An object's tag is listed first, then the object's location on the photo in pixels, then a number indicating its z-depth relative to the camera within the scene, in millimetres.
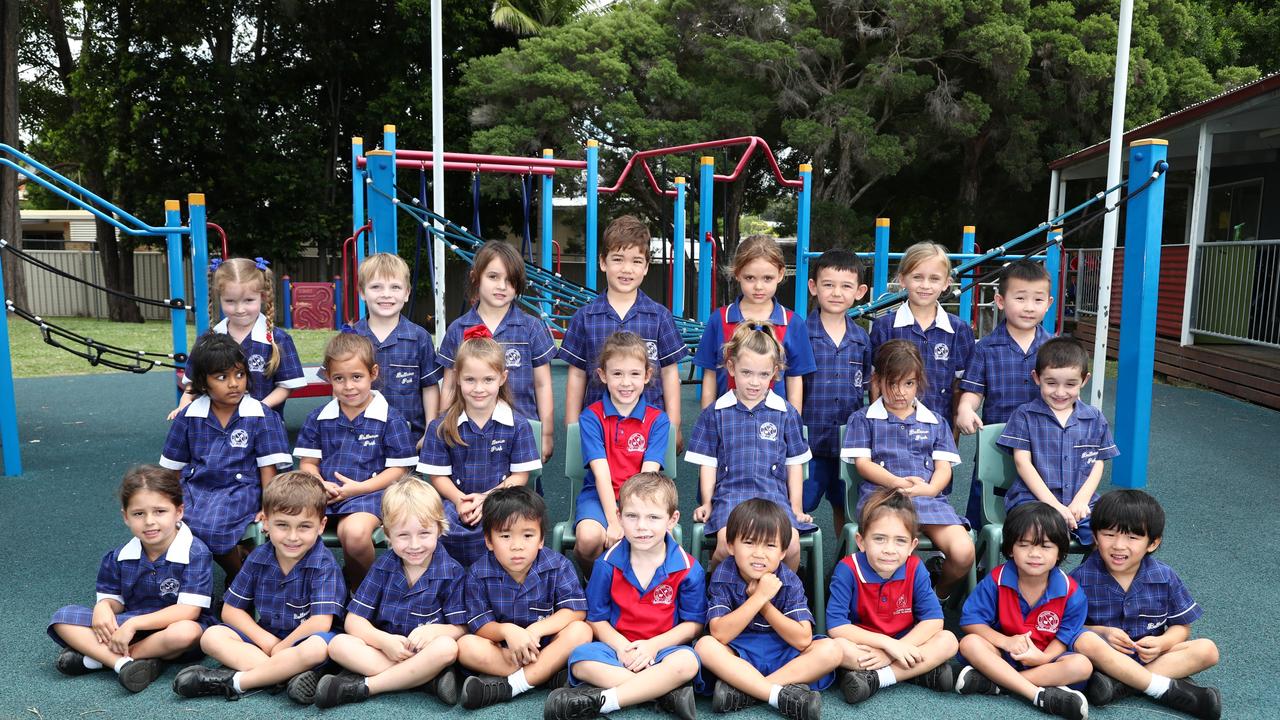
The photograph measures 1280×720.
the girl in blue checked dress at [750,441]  3016
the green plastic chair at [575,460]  3162
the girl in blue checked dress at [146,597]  2613
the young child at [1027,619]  2531
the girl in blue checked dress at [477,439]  3014
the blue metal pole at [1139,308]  4344
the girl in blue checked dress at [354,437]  3086
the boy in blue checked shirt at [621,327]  3457
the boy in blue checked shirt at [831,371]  3553
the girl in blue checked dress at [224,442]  3057
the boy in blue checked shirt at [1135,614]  2520
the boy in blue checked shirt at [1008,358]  3418
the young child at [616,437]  2994
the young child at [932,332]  3545
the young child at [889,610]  2592
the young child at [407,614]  2520
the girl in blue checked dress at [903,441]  3057
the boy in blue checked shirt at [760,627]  2502
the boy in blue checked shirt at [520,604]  2568
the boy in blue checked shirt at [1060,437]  3107
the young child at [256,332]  3541
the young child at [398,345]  3457
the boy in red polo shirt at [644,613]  2463
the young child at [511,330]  3529
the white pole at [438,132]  4754
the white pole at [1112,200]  4496
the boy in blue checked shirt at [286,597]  2549
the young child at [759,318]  3371
